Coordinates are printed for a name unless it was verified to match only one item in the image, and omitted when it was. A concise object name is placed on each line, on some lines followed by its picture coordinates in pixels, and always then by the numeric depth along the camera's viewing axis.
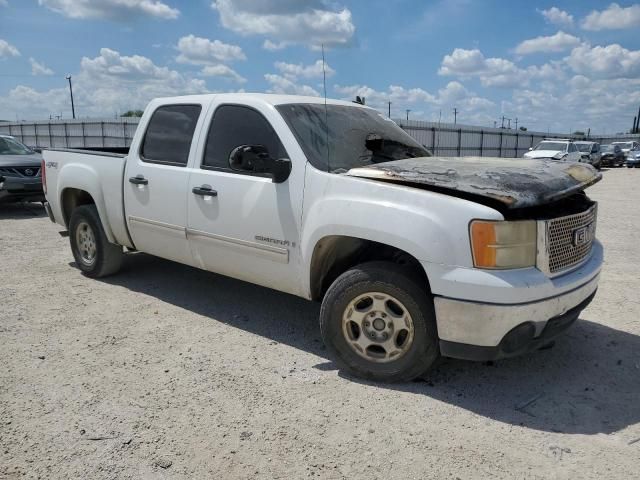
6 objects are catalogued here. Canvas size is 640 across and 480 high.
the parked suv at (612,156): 34.63
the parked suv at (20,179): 10.26
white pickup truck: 3.00
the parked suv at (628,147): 34.66
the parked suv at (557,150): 25.11
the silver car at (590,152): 28.06
